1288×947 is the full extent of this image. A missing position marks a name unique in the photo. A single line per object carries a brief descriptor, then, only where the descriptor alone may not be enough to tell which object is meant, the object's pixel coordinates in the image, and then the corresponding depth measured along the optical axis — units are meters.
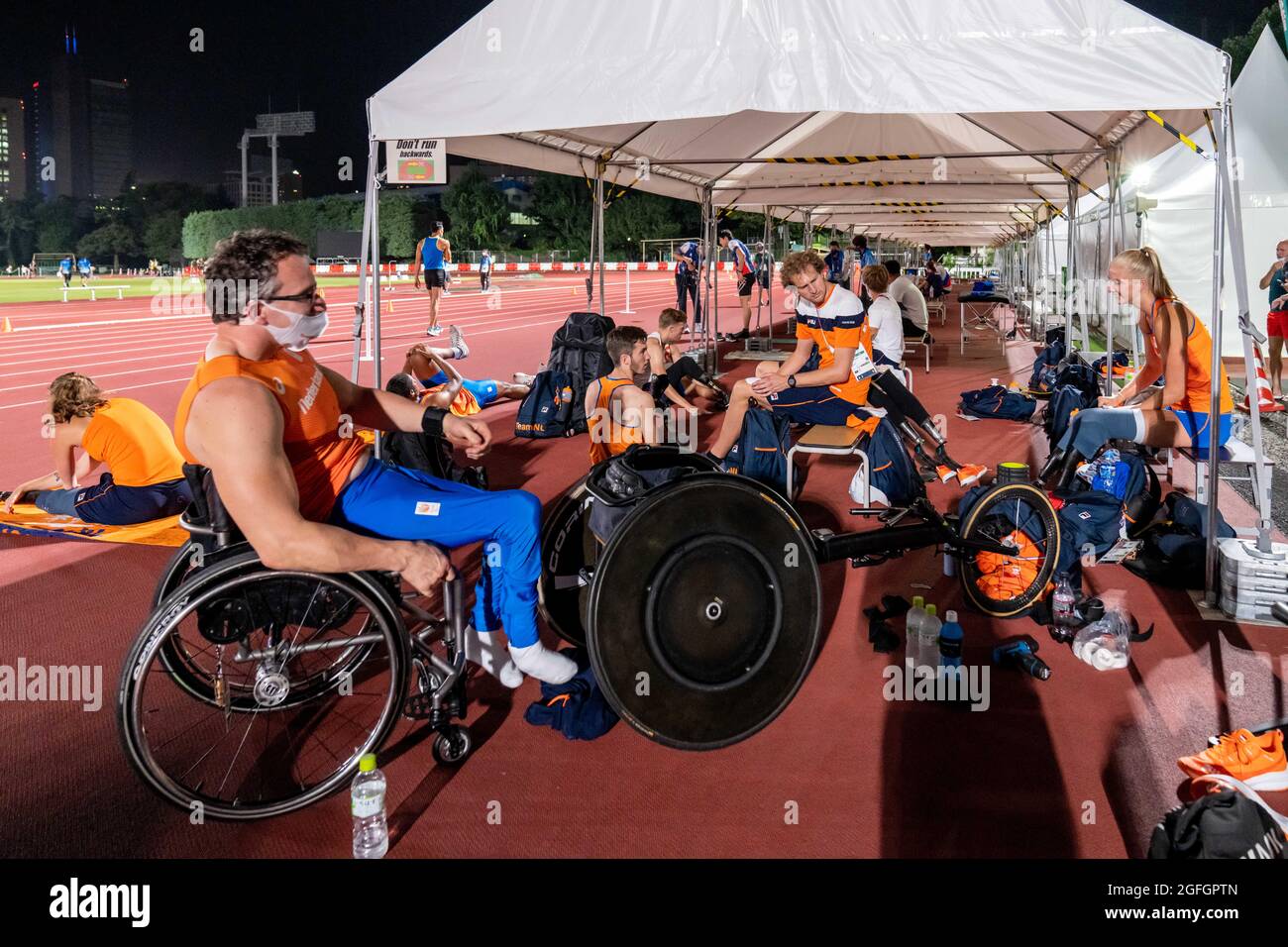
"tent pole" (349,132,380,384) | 5.37
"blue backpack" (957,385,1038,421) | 10.10
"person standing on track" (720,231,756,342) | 15.38
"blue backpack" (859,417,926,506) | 5.21
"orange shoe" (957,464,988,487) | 5.91
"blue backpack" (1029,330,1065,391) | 11.23
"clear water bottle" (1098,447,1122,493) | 5.53
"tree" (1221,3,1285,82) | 43.97
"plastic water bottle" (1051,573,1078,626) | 4.28
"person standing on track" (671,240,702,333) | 15.73
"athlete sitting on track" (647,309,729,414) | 8.37
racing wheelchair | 2.65
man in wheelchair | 2.58
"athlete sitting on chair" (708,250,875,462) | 5.77
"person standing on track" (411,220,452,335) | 17.12
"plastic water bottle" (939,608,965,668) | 3.81
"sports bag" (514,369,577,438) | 8.76
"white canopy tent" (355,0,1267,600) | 4.38
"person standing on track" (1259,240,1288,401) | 10.60
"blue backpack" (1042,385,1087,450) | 7.24
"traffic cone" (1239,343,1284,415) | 6.37
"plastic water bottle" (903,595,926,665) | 4.07
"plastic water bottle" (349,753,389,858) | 2.65
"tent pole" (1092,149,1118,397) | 8.13
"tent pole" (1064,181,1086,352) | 10.83
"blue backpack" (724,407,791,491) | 5.55
